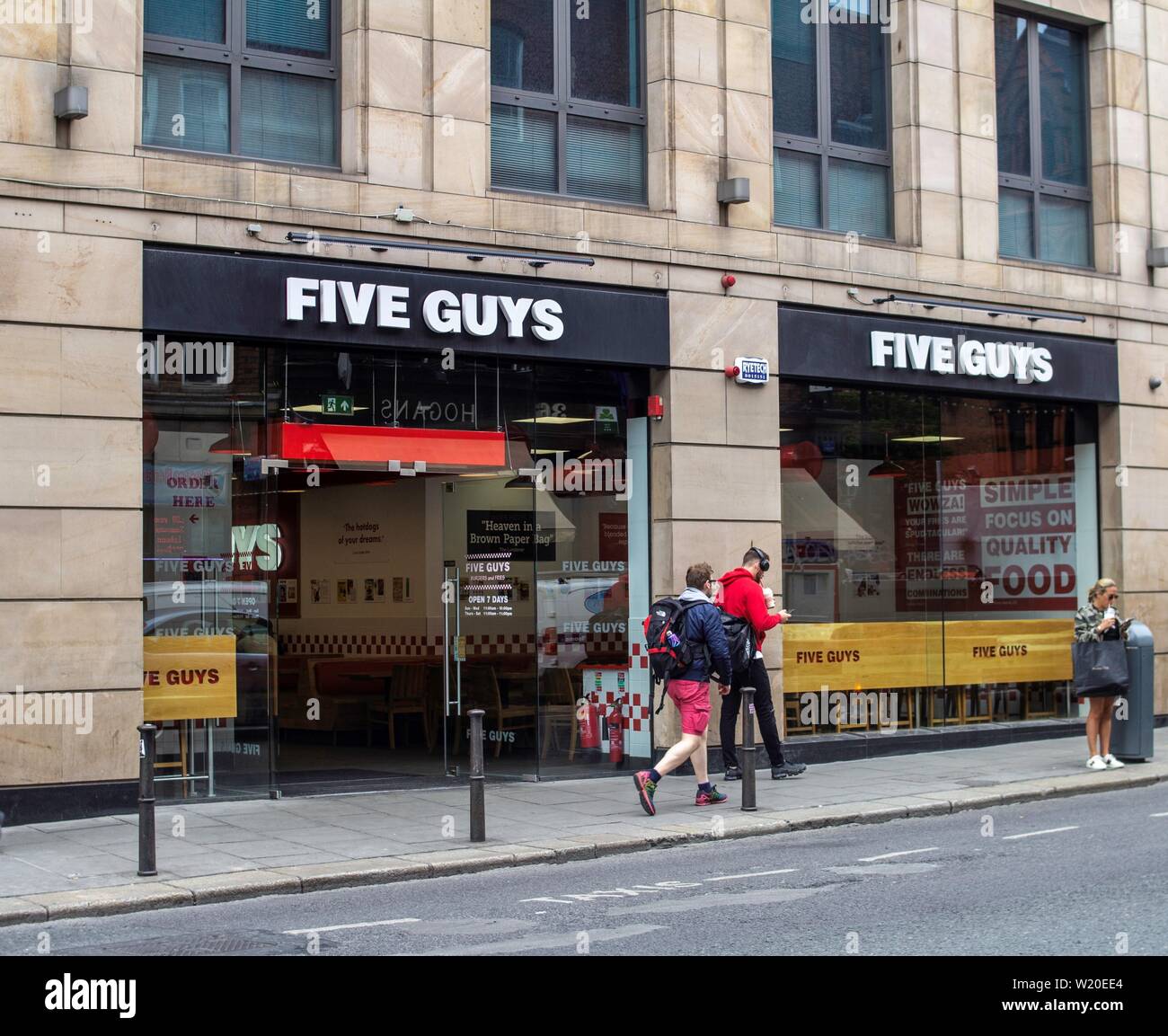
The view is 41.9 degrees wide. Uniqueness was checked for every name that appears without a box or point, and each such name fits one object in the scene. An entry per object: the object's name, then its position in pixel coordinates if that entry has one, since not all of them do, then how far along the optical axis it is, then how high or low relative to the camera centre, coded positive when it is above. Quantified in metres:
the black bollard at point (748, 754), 11.62 -1.15
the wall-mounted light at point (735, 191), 14.91 +4.07
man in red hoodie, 13.61 -0.16
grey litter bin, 14.75 -0.93
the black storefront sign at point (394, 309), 12.32 +2.61
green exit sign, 13.21 +1.78
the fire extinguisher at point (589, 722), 14.71 -1.10
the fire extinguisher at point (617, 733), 14.84 -1.21
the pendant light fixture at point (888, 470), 16.61 +1.48
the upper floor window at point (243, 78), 12.66 +4.55
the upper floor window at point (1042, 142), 17.92 +5.54
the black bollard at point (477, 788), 10.70 -1.26
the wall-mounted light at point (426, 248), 12.78 +3.16
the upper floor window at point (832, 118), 16.05 +5.26
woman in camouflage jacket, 14.60 -0.30
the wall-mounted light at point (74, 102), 11.65 +3.91
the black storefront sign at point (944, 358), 15.69 +2.71
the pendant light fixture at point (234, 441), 12.91 +1.45
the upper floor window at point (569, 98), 14.32 +4.91
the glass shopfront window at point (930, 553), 15.95 +0.59
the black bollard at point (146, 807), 9.46 -1.20
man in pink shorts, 12.24 -0.54
